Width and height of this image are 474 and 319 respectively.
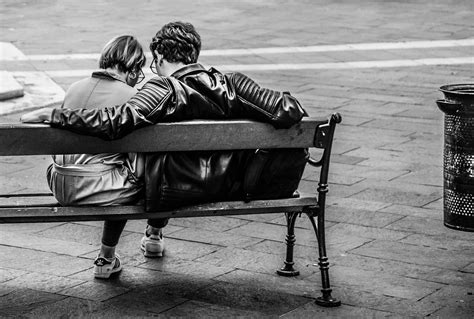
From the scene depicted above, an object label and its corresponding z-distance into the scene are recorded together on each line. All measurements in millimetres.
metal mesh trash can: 8513
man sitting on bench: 7450
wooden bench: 7487
